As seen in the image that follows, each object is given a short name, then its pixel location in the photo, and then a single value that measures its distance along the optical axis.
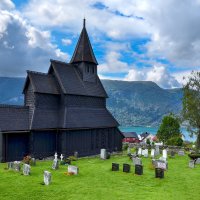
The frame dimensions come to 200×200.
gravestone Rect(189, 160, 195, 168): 26.80
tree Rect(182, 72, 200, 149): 41.09
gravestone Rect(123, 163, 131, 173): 23.26
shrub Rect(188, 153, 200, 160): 31.88
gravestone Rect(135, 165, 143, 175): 22.41
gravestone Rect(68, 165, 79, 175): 22.06
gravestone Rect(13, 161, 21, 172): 22.94
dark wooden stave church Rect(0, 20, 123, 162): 29.78
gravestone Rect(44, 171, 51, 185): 18.36
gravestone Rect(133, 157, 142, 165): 26.98
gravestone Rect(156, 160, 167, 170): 24.64
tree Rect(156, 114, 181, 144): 59.06
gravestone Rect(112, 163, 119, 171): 24.20
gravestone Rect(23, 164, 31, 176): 21.55
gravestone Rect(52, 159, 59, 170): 24.30
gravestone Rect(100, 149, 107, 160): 32.47
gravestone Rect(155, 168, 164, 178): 21.34
